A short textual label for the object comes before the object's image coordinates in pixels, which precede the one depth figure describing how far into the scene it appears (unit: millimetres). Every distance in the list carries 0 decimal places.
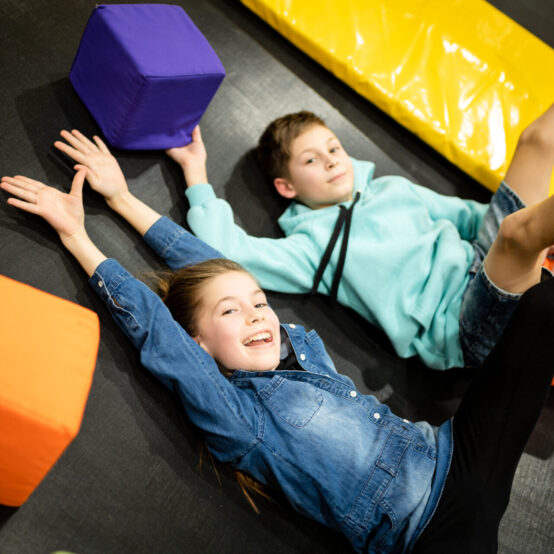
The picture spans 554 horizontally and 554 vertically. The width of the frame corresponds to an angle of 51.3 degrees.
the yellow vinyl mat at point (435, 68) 2029
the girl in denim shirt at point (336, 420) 1164
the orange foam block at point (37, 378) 855
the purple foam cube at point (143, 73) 1418
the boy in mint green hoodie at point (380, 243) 1530
